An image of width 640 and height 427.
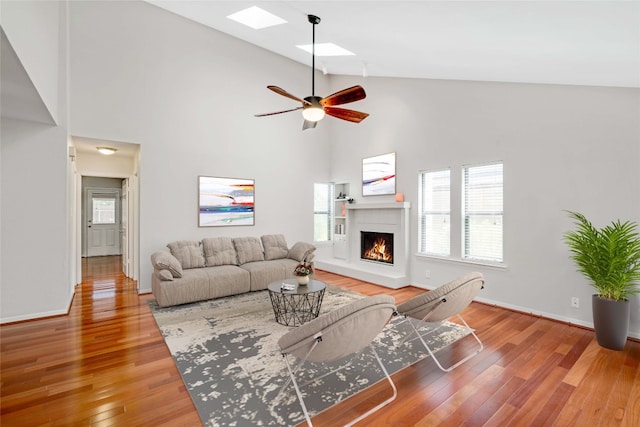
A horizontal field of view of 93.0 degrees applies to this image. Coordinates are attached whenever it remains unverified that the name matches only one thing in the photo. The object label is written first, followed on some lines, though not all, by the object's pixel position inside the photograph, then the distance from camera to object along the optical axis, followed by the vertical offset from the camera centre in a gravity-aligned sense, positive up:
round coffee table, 3.72 -1.29
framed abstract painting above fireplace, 5.98 +0.77
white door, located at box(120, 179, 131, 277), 6.35 -0.45
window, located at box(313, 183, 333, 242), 7.44 +0.02
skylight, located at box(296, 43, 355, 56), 4.63 +2.58
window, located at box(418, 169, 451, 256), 5.17 +0.01
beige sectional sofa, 4.41 -0.93
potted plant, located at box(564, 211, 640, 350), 3.06 -0.61
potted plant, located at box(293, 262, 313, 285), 3.91 -0.81
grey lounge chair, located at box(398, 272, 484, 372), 2.58 -0.78
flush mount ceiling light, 5.40 +1.10
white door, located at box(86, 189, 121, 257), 9.37 -0.36
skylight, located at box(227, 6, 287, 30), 4.40 +2.99
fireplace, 6.02 -0.72
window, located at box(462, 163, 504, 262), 4.50 +0.01
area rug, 2.14 -1.38
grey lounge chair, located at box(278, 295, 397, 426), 1.91 -0.78
